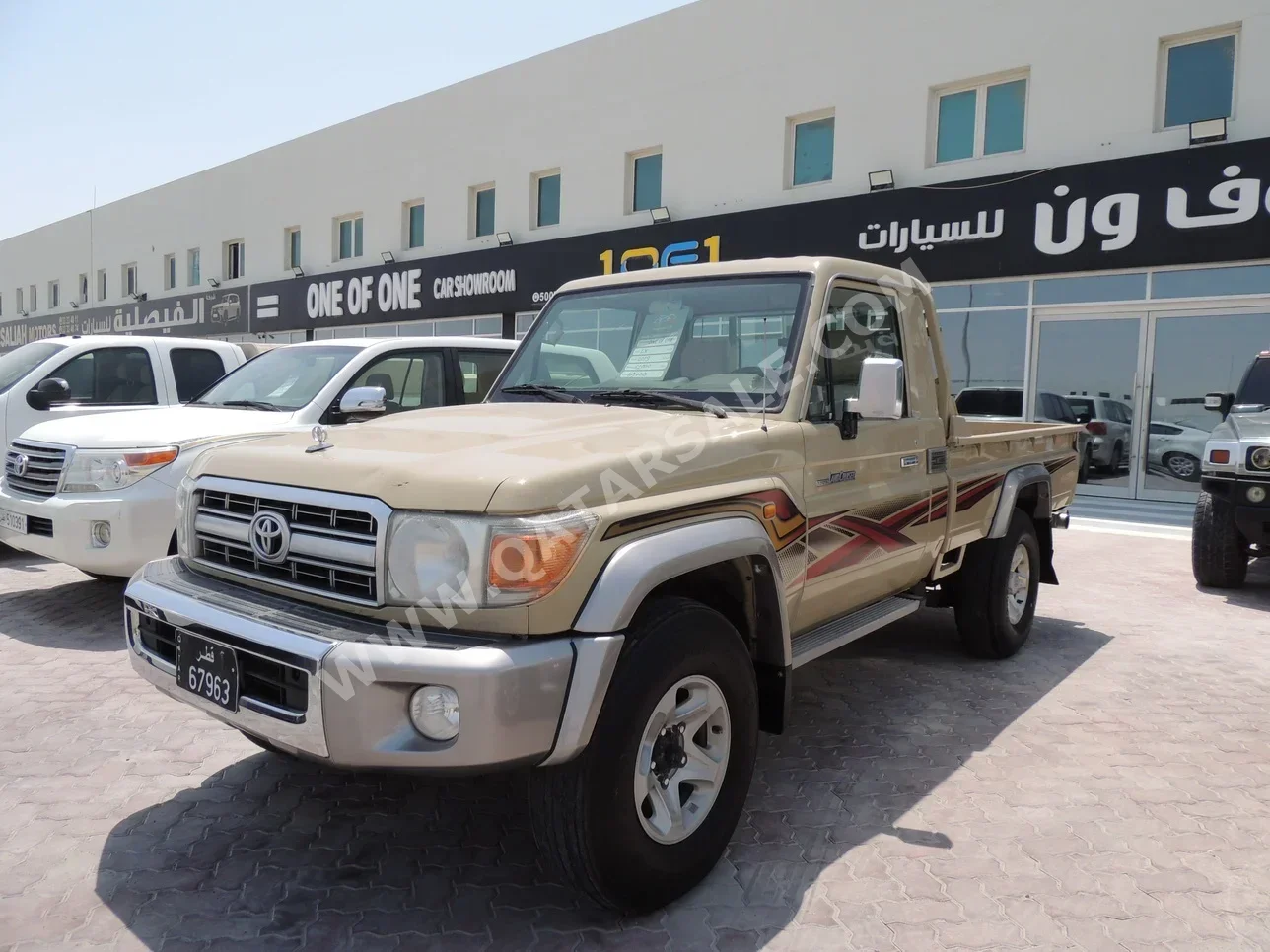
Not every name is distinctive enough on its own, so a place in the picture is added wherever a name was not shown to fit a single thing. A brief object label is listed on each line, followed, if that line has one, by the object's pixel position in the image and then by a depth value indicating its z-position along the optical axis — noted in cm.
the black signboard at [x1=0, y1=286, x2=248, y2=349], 2566
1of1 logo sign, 1470
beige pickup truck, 232
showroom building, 1084
